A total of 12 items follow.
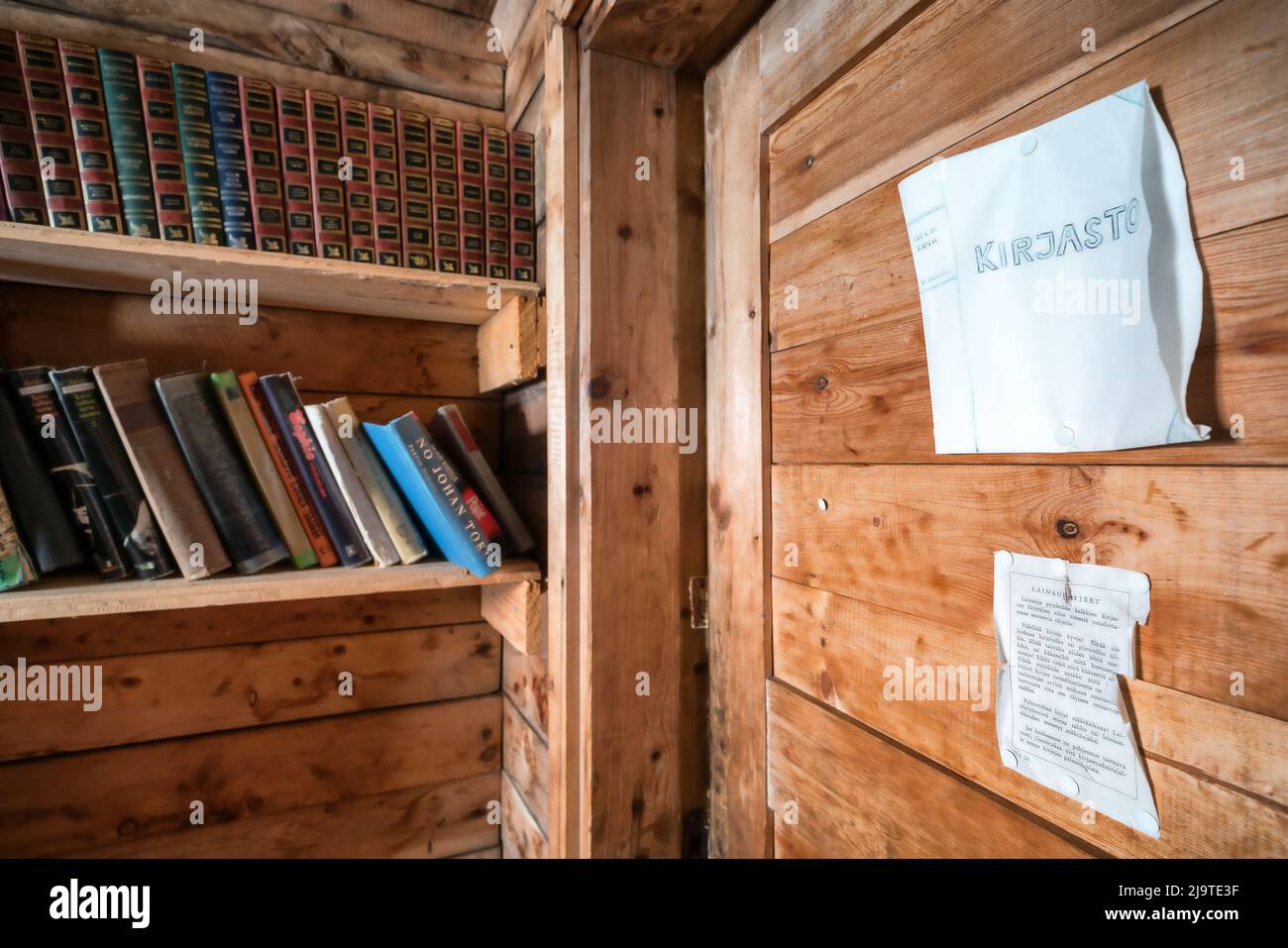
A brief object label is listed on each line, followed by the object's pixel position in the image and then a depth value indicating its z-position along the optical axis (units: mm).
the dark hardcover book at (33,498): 802
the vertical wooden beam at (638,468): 898
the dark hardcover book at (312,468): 939
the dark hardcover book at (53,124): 799
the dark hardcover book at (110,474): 833
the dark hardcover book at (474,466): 1020
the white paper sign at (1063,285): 413
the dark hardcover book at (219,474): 871
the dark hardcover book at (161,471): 837
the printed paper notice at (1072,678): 447
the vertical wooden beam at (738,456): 831
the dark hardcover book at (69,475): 825
